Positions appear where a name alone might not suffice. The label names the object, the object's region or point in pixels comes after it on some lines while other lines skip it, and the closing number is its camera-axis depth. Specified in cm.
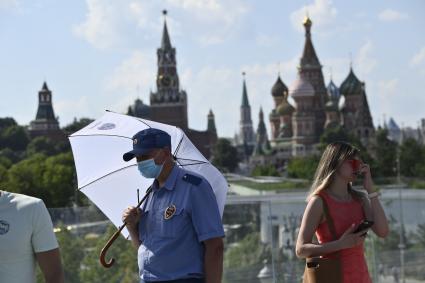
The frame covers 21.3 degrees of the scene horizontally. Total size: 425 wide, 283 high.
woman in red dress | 500
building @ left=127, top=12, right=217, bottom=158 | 11638
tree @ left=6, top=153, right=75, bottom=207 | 5669
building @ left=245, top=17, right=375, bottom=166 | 10906
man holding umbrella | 469
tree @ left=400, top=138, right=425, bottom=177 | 7925
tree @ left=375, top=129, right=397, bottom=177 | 8244
